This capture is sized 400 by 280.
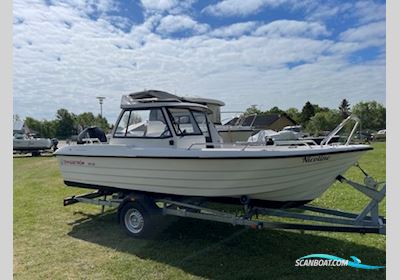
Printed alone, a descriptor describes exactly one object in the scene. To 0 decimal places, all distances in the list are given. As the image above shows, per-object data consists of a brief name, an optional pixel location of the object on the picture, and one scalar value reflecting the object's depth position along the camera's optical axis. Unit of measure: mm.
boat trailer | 4102
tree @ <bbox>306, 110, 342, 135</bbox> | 49188
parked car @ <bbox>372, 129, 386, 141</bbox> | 34531
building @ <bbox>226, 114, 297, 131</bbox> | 53344
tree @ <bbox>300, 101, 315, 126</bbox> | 69562
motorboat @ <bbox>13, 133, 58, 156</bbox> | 24250
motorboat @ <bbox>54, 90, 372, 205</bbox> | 4375
